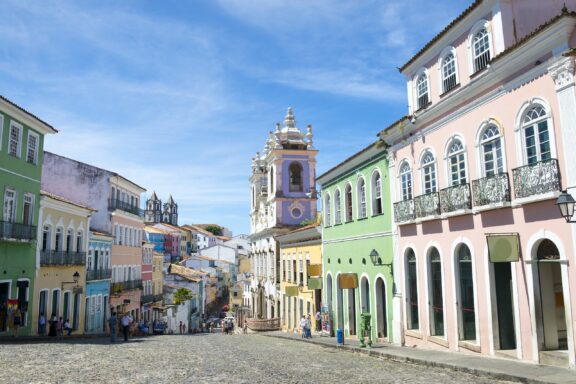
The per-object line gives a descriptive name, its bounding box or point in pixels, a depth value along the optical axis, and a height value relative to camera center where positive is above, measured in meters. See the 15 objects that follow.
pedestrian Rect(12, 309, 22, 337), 20.17 -1.49
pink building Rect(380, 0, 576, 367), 10.85 +2.19
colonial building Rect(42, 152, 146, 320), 33.16 +5.02
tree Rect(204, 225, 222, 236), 155.00 +14.48
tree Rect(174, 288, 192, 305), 51.31 -1.72
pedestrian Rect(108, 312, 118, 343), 21.54 -1.94
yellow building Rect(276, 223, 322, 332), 28.25 +0.11
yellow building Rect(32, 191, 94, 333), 23.81 +0.99
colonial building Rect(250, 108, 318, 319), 43.12 +7.34
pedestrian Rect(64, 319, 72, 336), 24.89 -2.22
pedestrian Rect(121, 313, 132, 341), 22.71 -1.95
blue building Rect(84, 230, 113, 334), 30.50 -0.12
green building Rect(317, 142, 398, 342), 19.25 +1.41
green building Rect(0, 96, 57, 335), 20.38 +3.14
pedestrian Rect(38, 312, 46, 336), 22.62 -1.91
